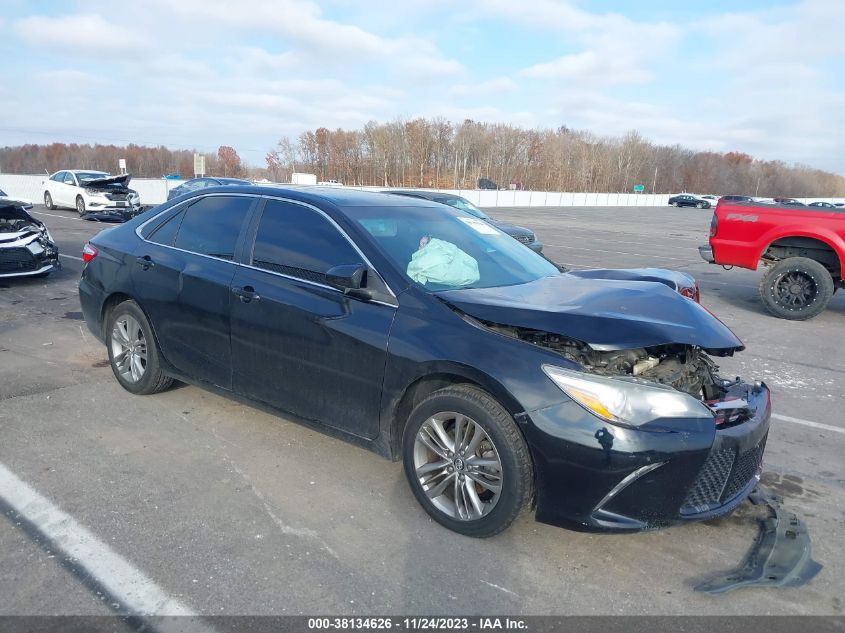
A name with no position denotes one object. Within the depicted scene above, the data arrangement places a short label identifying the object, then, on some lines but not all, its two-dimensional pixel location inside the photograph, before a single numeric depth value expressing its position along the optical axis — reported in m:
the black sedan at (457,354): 2.90
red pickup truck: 9.32
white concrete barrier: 29.00
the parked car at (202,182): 20.50
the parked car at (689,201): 68.75
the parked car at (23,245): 9.22
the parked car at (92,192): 21.78
